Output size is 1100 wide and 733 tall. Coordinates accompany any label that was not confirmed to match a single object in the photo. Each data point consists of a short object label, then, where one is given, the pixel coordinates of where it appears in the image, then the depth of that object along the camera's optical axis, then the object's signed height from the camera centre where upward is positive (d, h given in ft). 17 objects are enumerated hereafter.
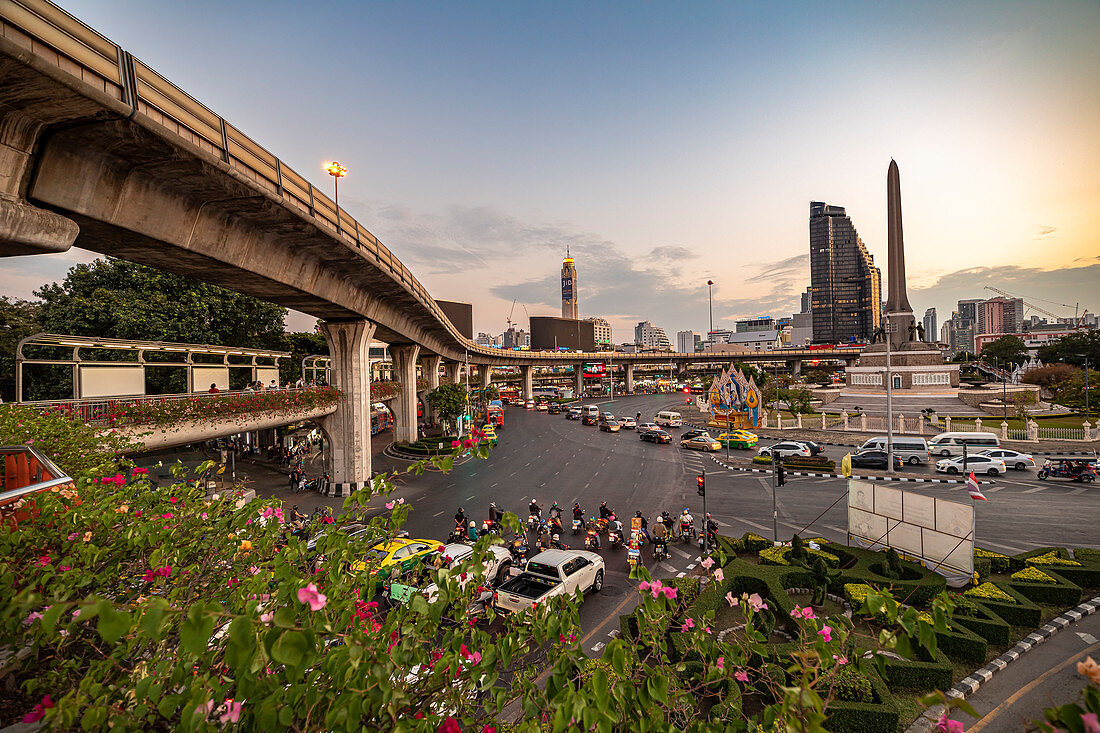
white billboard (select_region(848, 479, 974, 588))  37.40 -15.69
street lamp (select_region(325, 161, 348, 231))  56.08 +24.60
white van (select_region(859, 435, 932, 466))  86.22 -18.48
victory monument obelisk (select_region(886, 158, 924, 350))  179.01 +32.37
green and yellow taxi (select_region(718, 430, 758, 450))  111.34 -20.50
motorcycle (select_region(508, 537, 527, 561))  49.52 -20.57
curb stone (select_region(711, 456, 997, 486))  73.87 -21.34
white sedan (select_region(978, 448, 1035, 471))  78.23 -18.86
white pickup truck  37.52 -19.10
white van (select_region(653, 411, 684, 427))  151.85 -20.88
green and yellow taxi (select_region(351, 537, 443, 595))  40.87 -17.52
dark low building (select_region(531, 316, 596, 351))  356.38 +23.18
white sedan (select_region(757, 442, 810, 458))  95.40 -19.96
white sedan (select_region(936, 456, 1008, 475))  76.79 -19.70
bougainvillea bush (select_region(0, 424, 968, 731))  7.85 -6.10
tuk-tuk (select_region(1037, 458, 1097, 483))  69.82 -19.31
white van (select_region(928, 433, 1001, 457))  86.43 -17.95
